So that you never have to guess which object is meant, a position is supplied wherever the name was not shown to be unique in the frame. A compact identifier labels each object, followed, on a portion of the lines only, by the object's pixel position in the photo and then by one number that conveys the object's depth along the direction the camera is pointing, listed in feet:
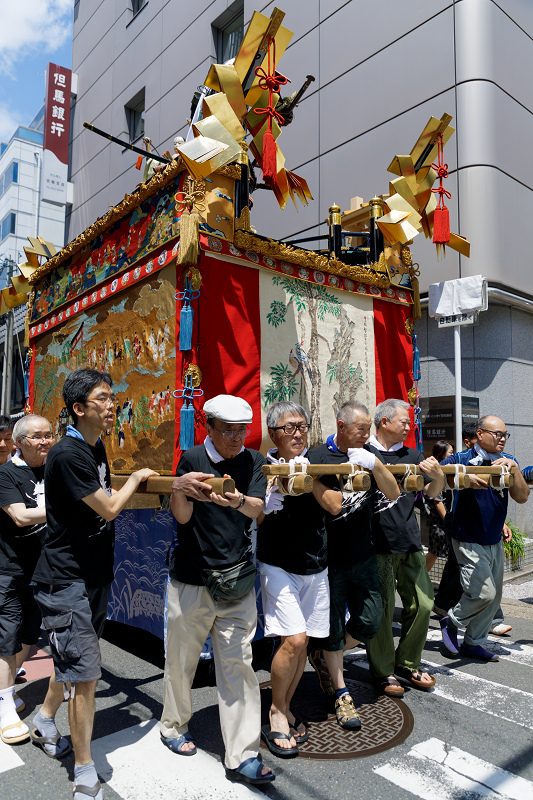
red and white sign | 59.11
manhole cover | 10.37
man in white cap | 9.39
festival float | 13.58
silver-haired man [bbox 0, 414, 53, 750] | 11.04
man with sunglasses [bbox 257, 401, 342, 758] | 10.37
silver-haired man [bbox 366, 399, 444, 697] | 12.71
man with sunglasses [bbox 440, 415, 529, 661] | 14.75
